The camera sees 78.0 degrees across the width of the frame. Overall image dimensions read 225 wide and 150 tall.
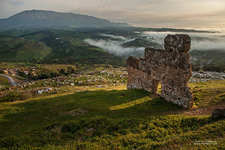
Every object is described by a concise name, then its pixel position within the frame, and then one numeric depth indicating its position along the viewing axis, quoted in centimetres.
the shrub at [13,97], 2077
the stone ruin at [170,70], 1423
